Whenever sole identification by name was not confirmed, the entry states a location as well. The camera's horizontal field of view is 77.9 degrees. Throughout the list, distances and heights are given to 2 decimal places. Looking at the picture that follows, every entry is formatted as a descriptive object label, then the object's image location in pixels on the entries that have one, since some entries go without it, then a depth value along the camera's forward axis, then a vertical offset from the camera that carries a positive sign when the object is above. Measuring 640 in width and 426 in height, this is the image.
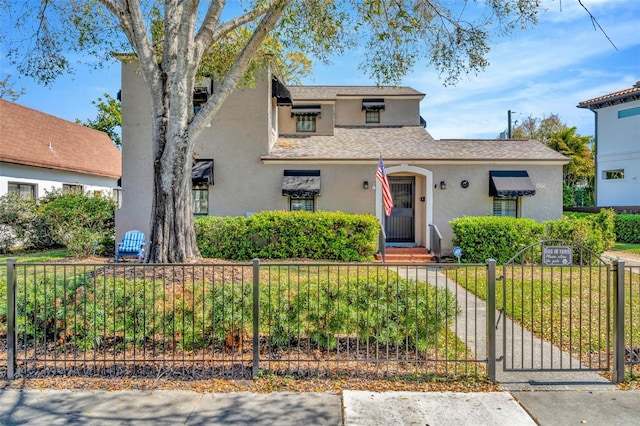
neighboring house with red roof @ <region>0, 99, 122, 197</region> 16.30 +2.80
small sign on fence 4.81 -0.49
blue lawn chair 11.71 -0.99
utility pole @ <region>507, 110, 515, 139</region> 29.23 +6.83
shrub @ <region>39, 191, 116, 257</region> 13.12 -0.15
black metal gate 4.62 -1.71
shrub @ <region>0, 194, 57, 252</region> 13.77 -0.41
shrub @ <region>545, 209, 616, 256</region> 11.84 -0.49
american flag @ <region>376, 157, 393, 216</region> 11.42 +0.70
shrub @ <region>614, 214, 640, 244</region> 17.84 -0.60
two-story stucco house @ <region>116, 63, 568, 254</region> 13.40 +1.38
